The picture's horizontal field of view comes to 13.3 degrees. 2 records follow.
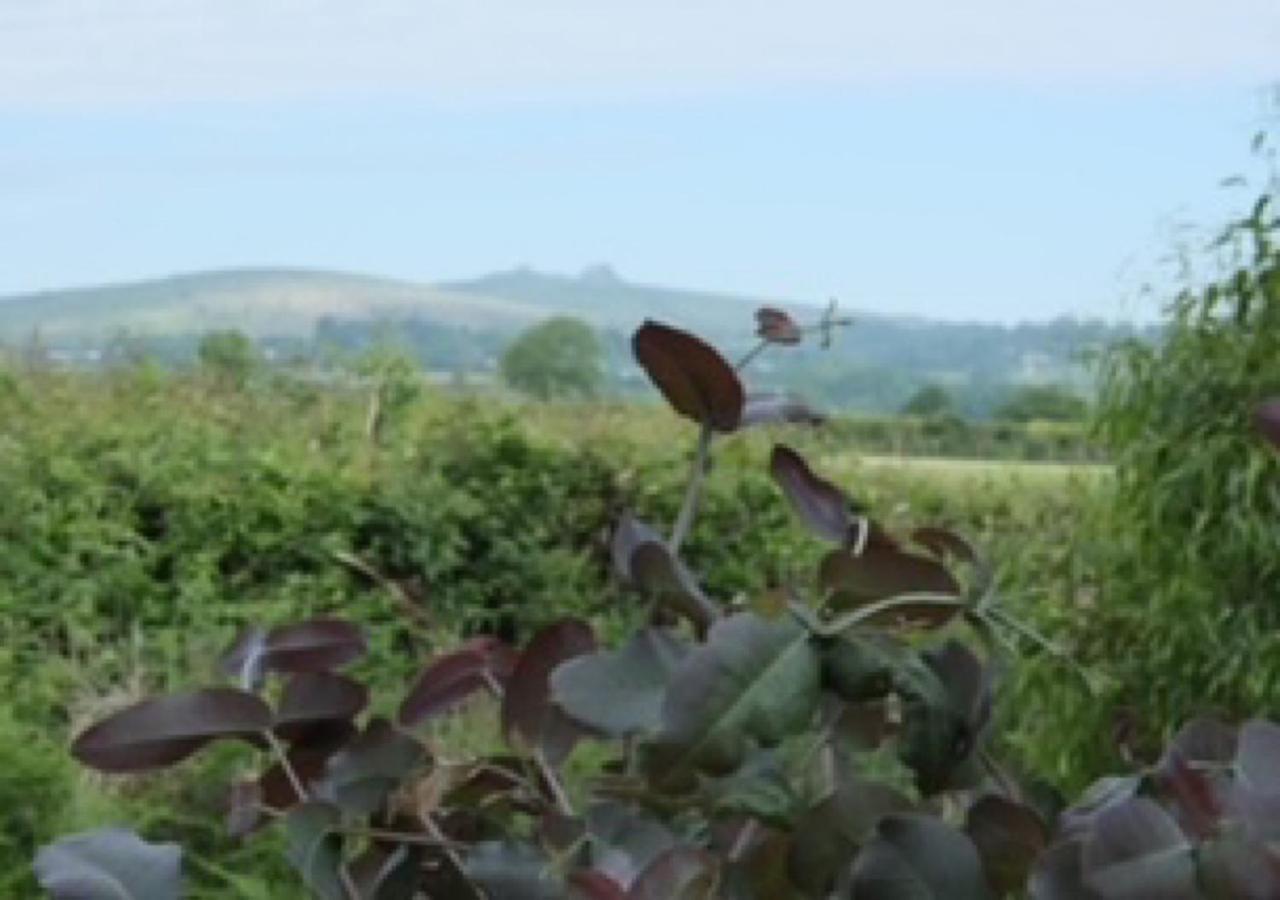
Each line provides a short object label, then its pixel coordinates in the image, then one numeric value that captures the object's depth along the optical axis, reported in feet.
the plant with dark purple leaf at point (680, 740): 6.46
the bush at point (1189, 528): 19.31
